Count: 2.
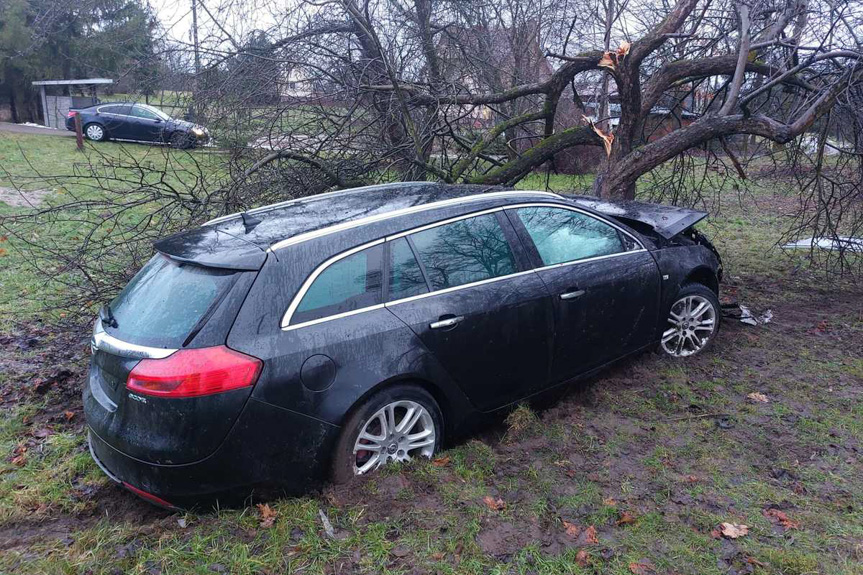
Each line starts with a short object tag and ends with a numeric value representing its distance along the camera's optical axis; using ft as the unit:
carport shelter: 82.98
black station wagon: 10.16
